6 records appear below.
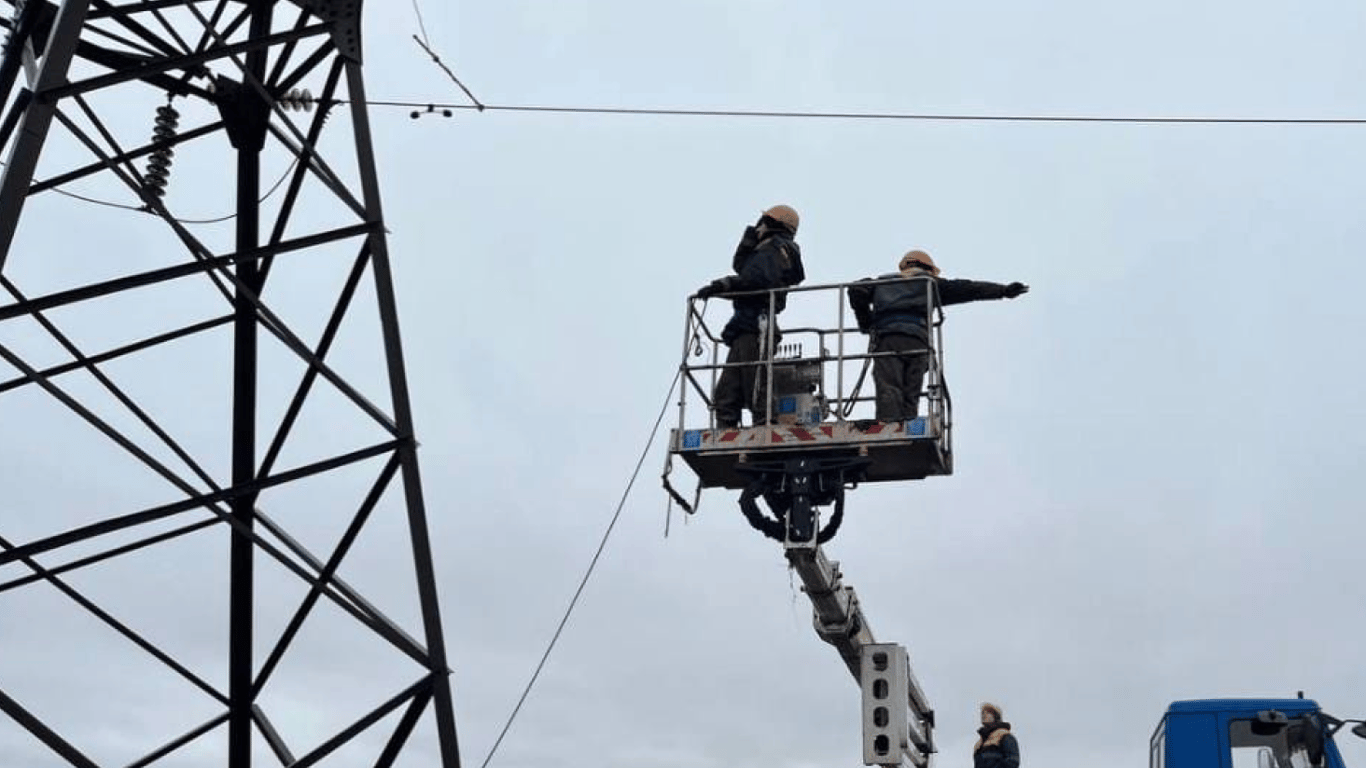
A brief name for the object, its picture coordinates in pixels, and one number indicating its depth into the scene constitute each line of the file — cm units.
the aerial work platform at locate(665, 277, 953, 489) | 1561
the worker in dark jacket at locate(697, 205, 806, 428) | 1653
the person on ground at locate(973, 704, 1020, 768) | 1555
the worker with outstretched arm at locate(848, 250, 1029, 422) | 1595
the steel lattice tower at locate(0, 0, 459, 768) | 1089
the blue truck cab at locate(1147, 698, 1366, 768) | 1278
